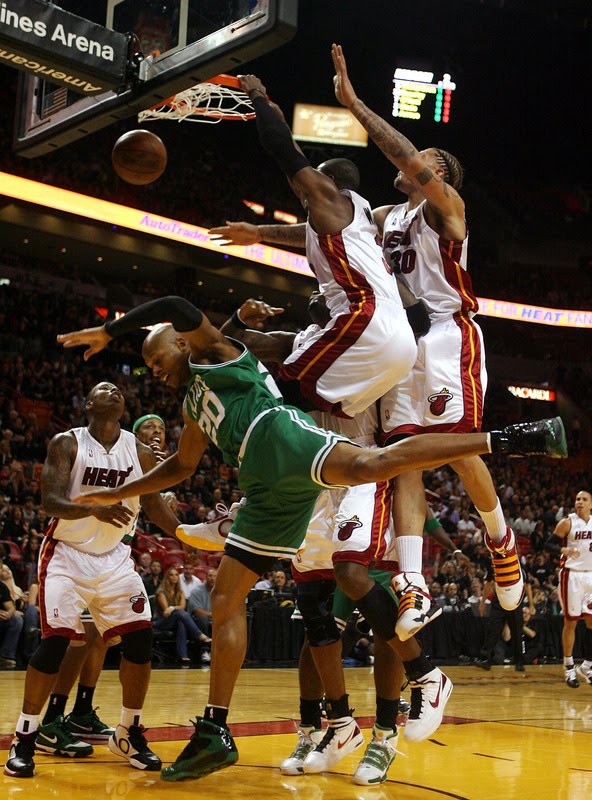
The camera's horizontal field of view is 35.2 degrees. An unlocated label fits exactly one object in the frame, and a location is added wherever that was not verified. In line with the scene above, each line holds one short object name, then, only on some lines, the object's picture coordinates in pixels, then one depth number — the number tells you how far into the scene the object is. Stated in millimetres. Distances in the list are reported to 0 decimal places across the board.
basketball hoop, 7957
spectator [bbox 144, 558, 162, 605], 12336
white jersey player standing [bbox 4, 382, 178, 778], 4762
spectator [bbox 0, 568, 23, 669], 10641
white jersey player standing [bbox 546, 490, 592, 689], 11742
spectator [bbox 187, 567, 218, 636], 12438
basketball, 6320
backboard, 5992
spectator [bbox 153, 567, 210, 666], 12109
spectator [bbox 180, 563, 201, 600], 12766
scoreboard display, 26312
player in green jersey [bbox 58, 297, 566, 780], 3998
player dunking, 4738
